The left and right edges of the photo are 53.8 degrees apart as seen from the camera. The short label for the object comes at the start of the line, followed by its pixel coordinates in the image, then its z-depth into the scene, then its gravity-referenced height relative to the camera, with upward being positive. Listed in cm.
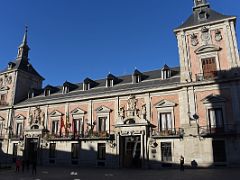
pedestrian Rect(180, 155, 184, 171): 2148 -213
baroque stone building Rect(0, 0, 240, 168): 2323 +295
